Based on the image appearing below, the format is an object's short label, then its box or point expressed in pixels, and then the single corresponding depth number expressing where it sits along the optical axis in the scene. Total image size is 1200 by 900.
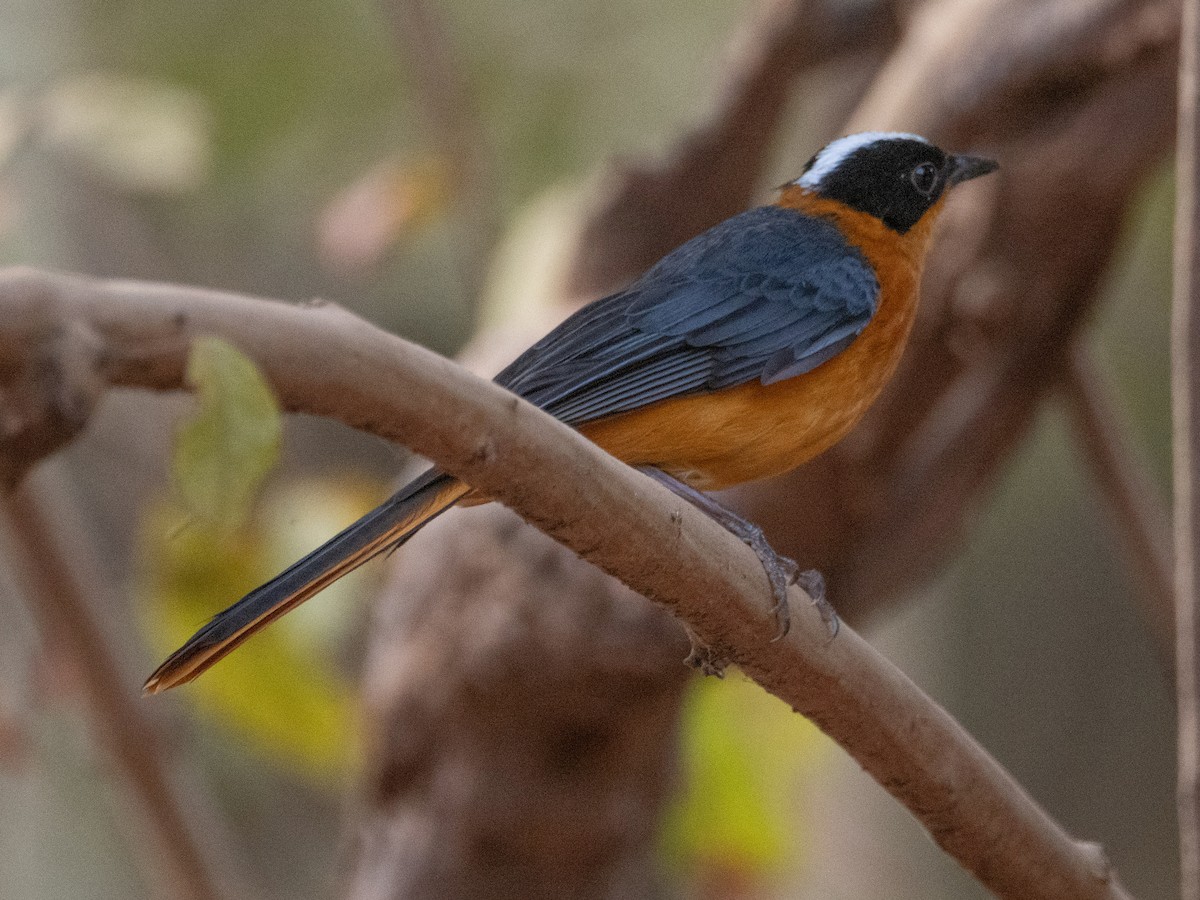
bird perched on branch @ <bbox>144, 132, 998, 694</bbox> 5.62
